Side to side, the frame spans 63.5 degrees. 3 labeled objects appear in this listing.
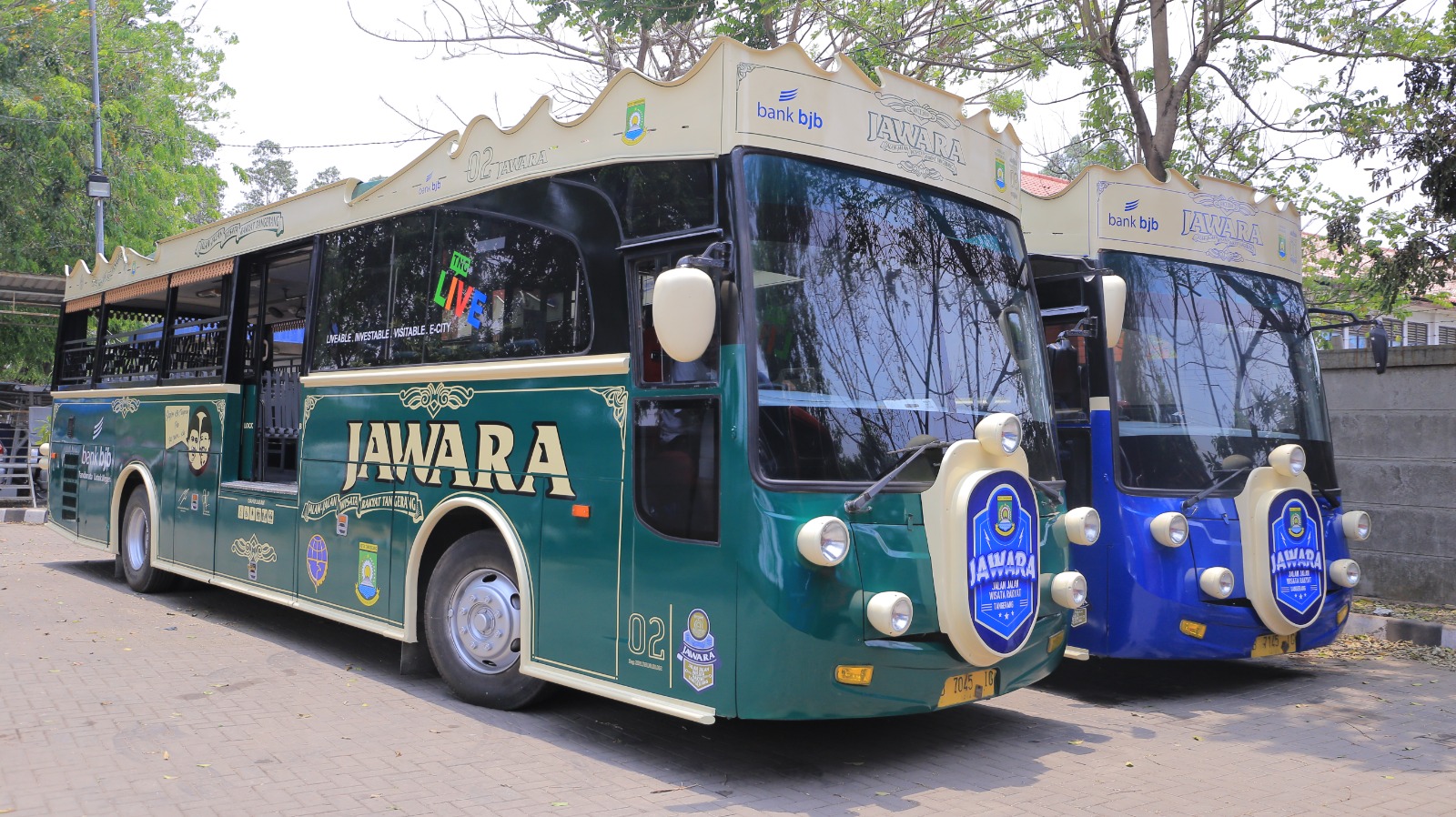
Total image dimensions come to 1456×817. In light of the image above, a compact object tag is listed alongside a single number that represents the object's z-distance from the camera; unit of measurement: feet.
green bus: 16.16
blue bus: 22.75
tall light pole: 64.49
